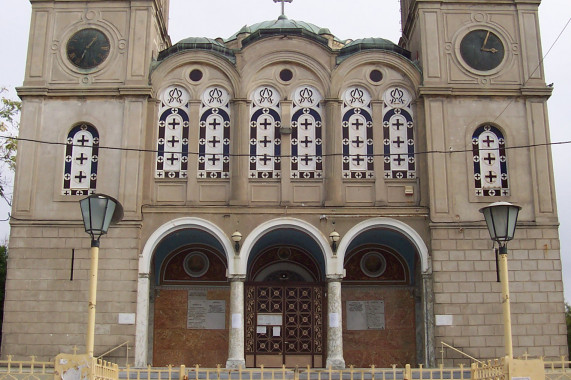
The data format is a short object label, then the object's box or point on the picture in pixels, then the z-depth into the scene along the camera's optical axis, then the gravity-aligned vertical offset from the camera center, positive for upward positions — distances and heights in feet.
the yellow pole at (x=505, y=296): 42.48 +4.15
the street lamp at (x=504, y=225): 43.06 +8.13
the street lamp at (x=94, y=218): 43.32 +8.58
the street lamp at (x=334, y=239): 71.10 +12.16
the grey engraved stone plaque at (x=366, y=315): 78.64 +5.65
